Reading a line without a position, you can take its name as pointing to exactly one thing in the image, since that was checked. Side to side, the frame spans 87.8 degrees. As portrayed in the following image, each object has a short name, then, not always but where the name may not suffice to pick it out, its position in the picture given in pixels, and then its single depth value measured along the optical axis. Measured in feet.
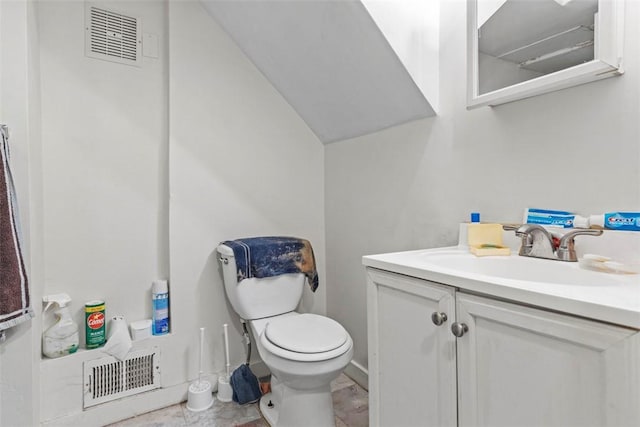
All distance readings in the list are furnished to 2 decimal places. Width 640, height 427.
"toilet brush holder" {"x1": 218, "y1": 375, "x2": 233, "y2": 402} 5.58
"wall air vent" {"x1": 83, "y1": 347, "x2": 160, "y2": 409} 4.96
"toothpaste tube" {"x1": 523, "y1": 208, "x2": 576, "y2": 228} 3.22
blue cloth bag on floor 5.46
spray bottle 4.73
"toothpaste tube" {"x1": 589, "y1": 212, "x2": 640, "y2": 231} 2.78
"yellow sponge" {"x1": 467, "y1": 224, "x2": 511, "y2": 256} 3.67
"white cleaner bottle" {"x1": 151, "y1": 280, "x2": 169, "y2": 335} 5.46
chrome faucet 3.09
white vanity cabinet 1.82
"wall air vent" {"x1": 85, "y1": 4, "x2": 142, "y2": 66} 5.17
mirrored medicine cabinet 2.87
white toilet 4.19
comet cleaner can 5.00
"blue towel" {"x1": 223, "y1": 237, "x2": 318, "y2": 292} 5.39
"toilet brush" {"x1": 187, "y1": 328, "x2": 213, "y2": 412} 5.32
